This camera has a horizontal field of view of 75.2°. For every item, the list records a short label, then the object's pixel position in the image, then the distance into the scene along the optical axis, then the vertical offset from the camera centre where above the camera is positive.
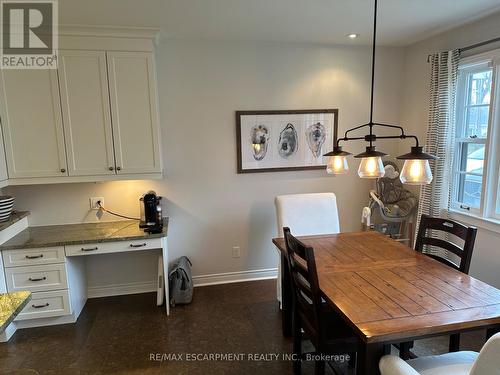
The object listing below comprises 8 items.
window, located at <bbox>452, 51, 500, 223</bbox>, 2.67 -0.07
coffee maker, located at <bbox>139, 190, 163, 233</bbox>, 2.89 -0.68
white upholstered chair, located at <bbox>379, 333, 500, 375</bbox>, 1.04 -0.99
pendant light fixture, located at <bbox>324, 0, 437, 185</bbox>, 1.65 -0.18
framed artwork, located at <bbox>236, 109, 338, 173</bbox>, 3.37 -0.04
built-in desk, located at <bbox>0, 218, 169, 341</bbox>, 2.62 -0.99
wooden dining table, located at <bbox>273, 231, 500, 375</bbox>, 1.38 -0.81
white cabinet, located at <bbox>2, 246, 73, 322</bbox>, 2.61 -1.13
